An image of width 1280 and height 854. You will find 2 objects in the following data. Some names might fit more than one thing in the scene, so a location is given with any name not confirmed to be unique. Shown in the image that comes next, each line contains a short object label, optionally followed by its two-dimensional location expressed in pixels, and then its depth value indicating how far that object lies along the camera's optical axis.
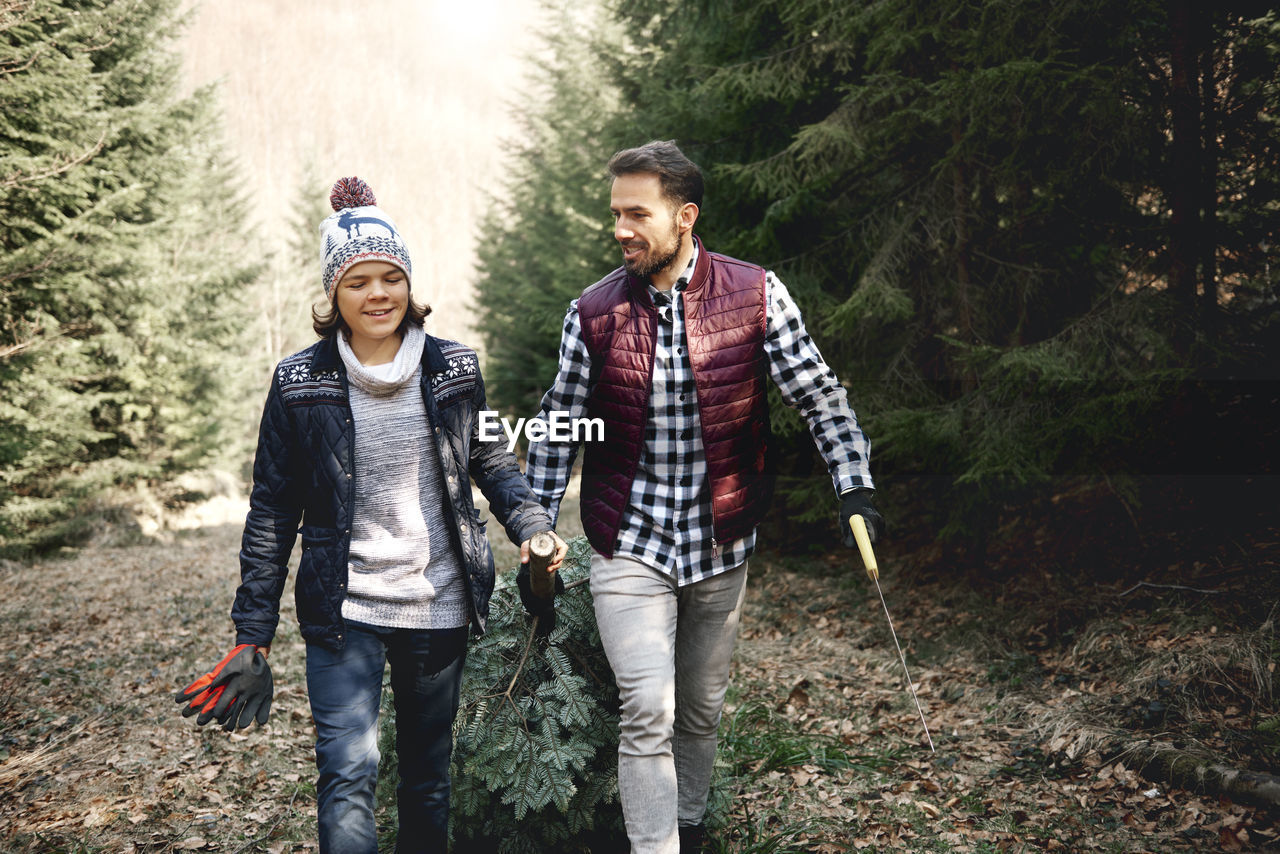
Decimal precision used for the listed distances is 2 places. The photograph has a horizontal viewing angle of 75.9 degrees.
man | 3.11
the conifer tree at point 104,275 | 9.81
